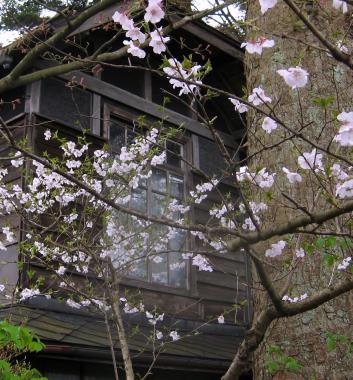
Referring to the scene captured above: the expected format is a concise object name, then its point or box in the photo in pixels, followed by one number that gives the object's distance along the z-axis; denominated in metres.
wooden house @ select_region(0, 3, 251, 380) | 5.82
